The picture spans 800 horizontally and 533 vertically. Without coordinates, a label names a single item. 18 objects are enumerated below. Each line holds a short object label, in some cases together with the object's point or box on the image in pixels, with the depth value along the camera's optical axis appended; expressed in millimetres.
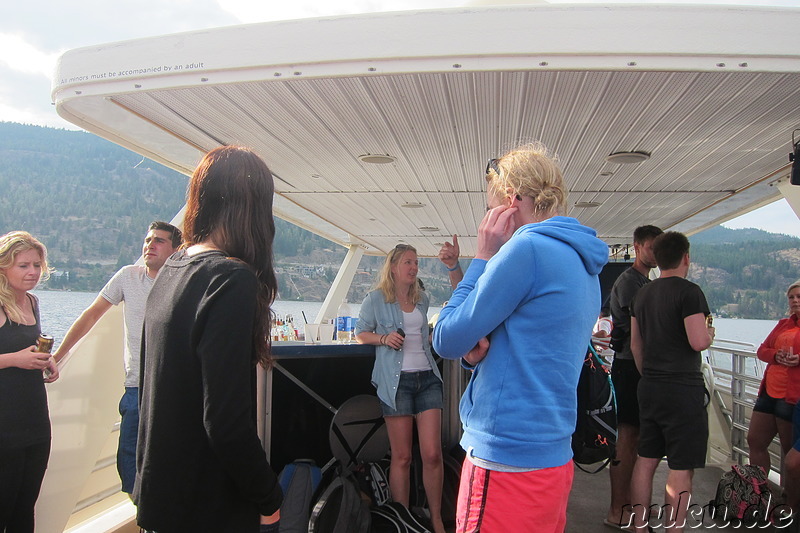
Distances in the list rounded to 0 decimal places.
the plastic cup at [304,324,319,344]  4355
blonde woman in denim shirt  3609
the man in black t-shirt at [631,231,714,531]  3160
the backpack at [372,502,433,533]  3465
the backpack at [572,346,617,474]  2188
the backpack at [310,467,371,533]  3227
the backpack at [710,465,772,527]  3984
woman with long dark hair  1297
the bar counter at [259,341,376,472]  4121
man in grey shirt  3125
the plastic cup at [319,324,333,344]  4406
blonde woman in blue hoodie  1490
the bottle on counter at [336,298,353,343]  5178
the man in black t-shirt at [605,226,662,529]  3873
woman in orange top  4148
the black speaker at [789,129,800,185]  3055
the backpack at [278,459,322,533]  3270
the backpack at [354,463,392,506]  3691
